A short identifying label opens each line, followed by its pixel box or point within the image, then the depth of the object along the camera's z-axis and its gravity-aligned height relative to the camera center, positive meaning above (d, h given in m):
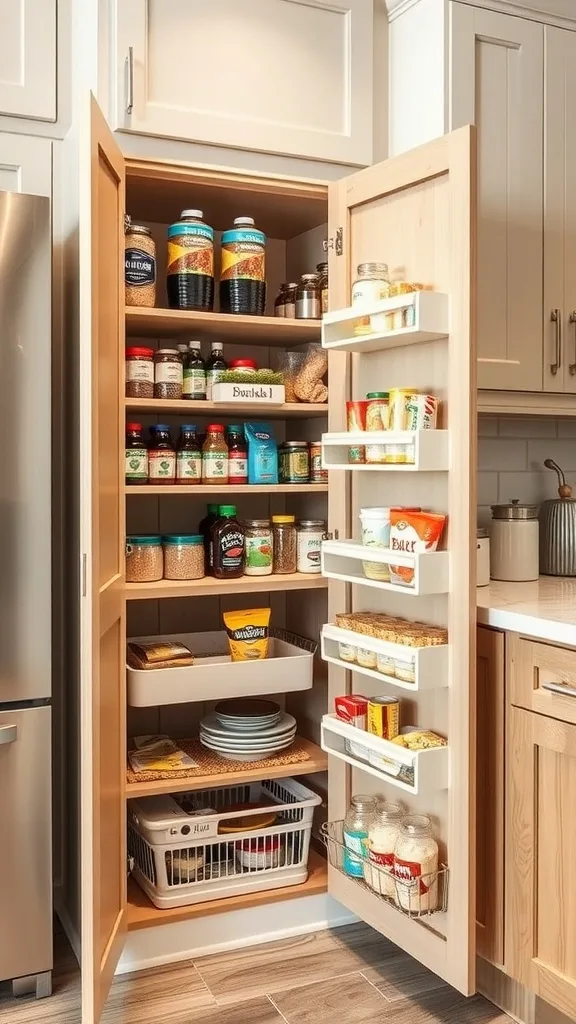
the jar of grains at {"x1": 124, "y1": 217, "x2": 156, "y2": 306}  2.18 +0.50
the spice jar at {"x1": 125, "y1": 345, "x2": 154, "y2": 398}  2.18 +0.26
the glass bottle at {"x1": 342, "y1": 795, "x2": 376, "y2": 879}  2.14 -0.82
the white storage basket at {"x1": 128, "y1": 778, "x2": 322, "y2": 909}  2.25 -0.93
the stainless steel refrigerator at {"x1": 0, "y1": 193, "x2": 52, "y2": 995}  2.04 -0.26
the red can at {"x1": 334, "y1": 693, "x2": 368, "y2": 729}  2.11 -0.53
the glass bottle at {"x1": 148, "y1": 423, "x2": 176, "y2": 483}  2.21 +0.05
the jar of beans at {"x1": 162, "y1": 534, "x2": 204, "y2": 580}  2.25 -0.18
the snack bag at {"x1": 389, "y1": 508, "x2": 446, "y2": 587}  1.90 -0.11
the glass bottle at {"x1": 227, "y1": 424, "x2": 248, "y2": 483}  2.31 +0.06
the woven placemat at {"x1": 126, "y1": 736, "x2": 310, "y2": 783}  2.23 -0.72
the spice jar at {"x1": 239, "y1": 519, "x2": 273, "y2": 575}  2.33 -0.17
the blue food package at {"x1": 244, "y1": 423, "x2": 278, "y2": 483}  2.34 +0.06
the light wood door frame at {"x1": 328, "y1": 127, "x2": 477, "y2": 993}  1.85 -0.15
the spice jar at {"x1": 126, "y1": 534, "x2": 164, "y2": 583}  2.21 -0.19
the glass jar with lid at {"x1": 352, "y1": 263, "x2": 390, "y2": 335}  2.04 +0.43
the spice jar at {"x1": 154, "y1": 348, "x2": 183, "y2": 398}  2.22 +0.26
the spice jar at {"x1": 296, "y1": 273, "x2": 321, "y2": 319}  2.38 +0.46
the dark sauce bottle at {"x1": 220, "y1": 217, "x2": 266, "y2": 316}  2.29 +0.52
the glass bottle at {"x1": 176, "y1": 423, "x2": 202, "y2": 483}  2.25 +0.05
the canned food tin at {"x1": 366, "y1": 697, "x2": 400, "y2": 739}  2.03 -0.53
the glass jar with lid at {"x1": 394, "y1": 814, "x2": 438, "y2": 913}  1.92 -0.81
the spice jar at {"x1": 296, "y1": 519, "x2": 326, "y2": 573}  2.40 -0.17
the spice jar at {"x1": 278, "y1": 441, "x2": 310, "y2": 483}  2.39 +0.04
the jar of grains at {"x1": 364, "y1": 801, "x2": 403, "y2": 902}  2.02 -0.81
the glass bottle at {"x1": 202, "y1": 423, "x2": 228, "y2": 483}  2.28 +0.06
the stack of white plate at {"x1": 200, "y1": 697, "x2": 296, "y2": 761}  2.34 -0.64
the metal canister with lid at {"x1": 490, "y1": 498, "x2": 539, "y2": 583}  2.43 -0.17
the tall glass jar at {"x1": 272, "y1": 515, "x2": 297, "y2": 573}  2.39 -0.16
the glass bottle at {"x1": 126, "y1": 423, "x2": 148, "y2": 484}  2.18 +0.05
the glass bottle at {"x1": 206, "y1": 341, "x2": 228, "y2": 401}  2.28 +0.28
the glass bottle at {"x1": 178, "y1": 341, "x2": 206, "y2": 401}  2.27 +0.25
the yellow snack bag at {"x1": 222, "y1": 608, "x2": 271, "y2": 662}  2.35 -0.40
